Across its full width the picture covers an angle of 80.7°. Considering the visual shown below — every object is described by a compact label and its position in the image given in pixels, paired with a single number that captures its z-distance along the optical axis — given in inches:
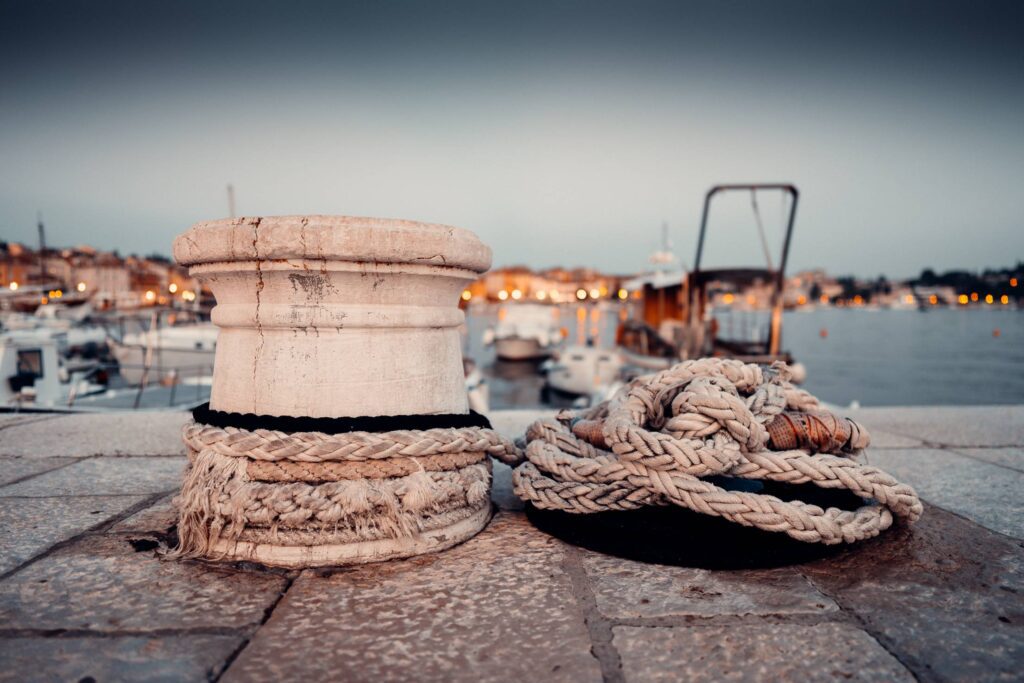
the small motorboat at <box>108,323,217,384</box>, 986.7
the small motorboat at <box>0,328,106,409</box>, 594.3
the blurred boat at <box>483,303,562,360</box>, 1647.4
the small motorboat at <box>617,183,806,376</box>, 489.4
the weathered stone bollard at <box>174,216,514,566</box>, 64.7
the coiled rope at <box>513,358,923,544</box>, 64.5
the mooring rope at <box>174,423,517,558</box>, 64.4
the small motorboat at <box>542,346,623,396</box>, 999.6
